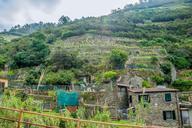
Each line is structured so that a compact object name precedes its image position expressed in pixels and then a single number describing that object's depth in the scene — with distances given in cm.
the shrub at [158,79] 4216
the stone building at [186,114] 2994
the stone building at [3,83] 3776
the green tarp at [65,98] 3216
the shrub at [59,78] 3934
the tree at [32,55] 4831
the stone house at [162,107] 2911
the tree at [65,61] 4481
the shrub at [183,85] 4018
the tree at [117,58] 4481
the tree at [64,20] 8956
